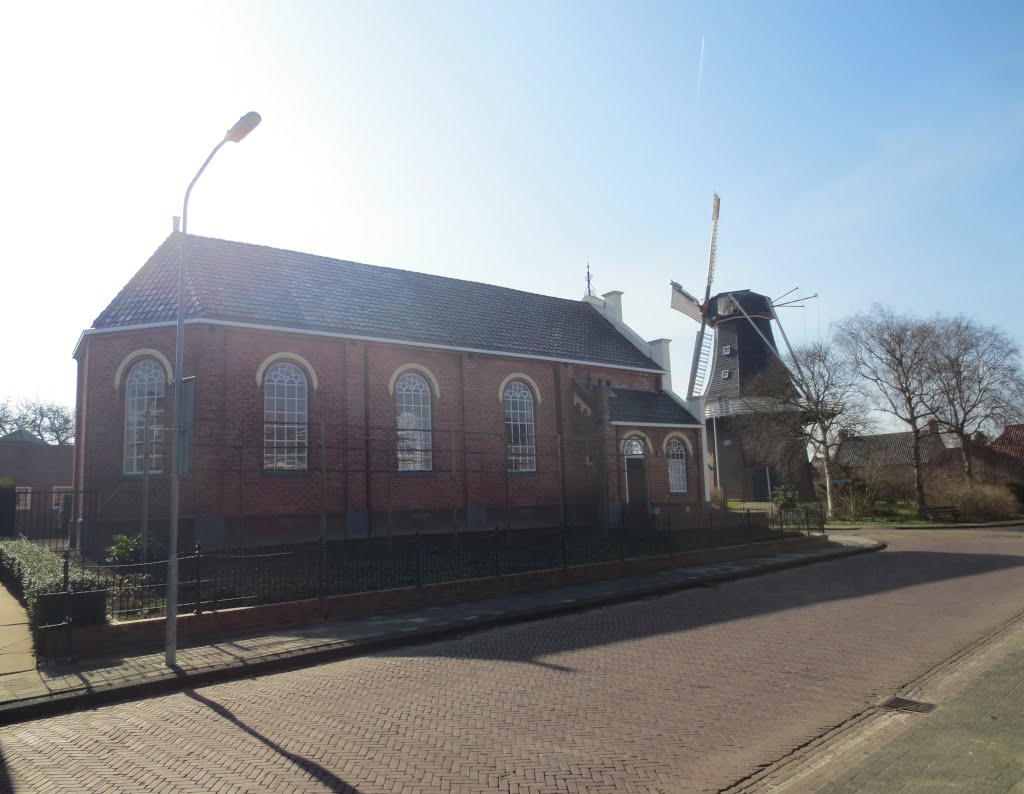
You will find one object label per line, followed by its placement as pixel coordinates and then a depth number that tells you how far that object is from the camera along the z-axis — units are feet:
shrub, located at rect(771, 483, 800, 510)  127.24
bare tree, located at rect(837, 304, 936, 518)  132.77
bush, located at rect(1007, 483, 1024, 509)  142.20
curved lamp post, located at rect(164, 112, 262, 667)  32.14
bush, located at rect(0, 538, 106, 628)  33.39
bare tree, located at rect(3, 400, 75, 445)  249.14
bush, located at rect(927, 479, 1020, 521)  126.41
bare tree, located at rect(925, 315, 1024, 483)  133.49
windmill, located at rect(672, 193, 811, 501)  167.73
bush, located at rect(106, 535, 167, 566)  54.24
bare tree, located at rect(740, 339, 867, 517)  130.52
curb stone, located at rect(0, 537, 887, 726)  27.37
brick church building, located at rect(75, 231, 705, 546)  66.08
